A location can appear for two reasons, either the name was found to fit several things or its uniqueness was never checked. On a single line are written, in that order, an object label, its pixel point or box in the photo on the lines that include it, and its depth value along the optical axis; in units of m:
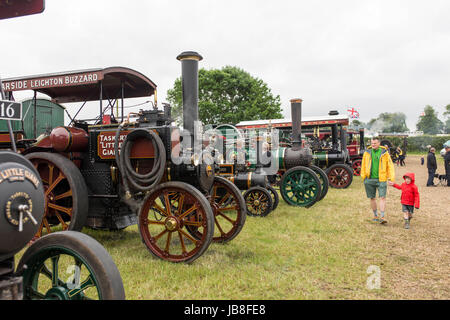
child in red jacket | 5.06
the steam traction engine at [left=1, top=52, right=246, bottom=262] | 3.38
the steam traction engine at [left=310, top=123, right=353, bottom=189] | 10.10
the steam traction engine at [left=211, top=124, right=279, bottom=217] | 5.93
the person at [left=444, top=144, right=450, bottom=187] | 10.82
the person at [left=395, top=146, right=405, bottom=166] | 20.57
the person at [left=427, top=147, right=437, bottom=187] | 11.18
